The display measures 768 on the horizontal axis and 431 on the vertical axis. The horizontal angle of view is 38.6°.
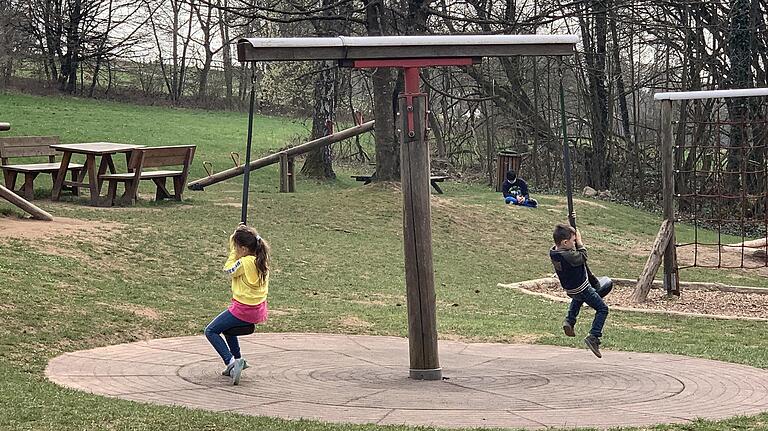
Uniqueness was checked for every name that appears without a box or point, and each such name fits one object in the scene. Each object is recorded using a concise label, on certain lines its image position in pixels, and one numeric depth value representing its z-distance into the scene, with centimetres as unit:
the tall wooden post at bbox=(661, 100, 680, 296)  1530
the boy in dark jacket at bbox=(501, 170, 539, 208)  2456
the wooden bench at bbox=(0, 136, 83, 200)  1877
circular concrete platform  723
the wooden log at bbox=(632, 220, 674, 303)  1520
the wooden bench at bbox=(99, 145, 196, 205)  1925
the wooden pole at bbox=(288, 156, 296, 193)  2603
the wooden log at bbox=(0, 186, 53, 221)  1571
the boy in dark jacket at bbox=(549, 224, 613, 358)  941
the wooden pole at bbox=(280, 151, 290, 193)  2548
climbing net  2550
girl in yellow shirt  832
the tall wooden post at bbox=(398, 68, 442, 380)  877
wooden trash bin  2814
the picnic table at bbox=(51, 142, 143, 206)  1867
